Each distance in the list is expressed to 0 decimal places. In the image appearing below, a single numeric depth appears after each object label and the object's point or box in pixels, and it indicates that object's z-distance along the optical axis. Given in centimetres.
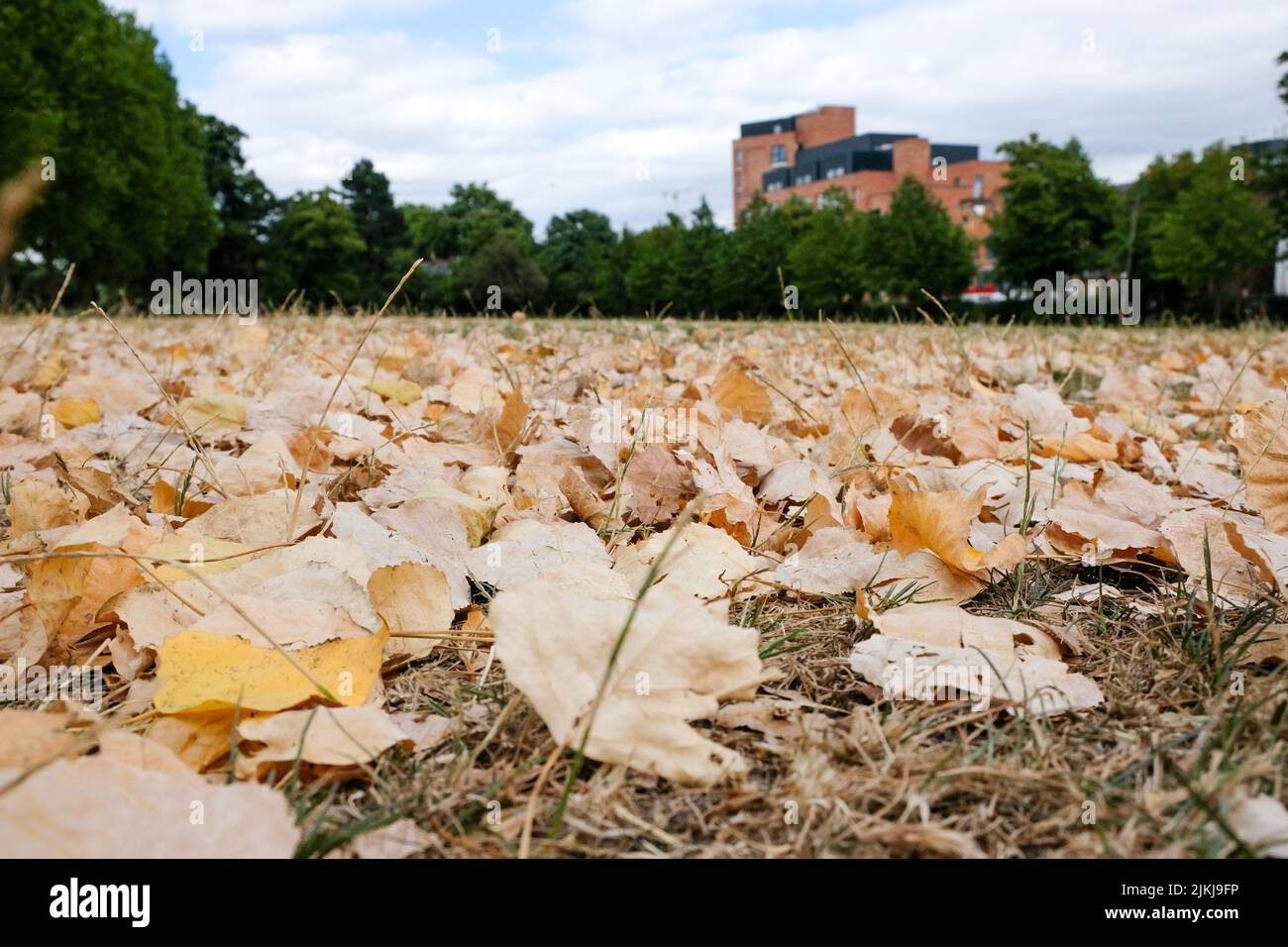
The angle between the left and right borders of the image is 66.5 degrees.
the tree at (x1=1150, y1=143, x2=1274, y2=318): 2755
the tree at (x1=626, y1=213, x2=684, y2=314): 3391
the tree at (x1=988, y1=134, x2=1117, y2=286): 3073
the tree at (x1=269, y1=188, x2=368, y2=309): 4247
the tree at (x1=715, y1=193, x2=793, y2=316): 3134
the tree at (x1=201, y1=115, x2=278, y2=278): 4322
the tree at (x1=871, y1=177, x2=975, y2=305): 2822
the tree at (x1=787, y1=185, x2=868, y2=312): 3091
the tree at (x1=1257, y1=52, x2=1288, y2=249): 2648
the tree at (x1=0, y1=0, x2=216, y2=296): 2069
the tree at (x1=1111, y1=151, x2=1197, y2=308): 3117
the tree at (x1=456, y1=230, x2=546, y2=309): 3231
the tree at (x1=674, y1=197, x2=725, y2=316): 3300
